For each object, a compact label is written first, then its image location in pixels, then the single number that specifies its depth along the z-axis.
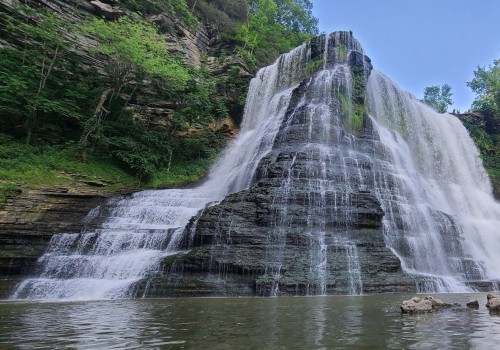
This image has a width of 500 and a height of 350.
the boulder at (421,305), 6.82
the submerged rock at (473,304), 7.53
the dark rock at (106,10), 30.19
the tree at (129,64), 22.88
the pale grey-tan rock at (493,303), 6.90
